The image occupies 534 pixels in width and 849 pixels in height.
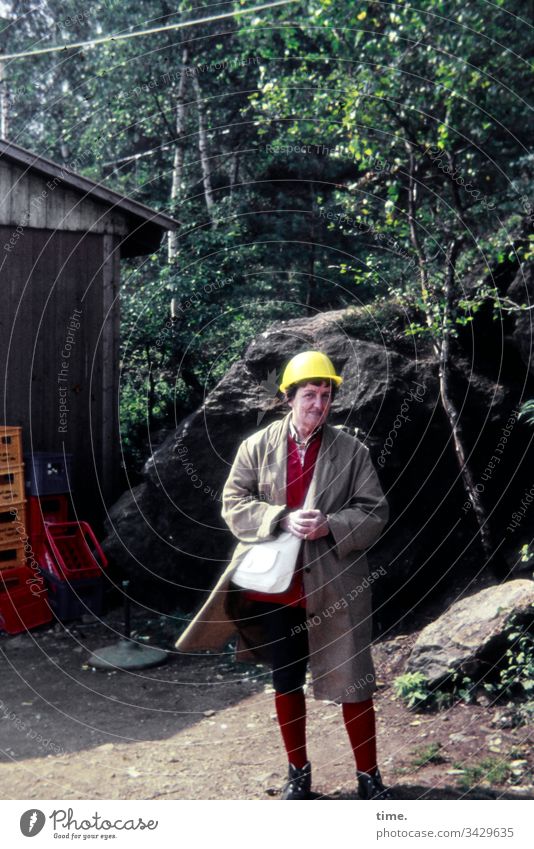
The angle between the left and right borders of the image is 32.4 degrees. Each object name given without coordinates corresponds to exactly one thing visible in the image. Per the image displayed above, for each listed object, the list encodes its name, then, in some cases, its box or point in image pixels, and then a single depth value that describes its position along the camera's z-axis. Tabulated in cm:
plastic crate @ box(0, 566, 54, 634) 666
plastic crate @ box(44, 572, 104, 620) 683
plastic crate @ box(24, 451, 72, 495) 711
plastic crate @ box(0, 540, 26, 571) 695
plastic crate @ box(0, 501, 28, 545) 695
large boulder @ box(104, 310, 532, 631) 610
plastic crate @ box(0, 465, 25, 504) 693
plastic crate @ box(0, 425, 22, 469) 691
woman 359
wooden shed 743
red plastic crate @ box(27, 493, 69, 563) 706
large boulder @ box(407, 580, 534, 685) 476
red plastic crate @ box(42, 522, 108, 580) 690
